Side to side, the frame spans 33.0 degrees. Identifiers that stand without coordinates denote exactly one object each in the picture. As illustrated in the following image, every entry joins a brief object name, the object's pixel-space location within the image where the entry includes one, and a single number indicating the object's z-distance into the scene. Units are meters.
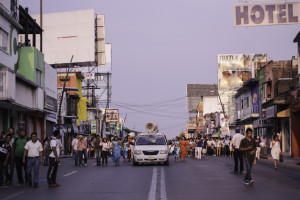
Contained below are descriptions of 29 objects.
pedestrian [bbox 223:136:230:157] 45.17
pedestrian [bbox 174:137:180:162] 33.31
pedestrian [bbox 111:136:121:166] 27.92
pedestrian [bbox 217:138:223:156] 46.97
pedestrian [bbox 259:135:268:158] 38.76
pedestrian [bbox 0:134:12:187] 15.09
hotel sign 23.89
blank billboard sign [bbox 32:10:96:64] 60.38
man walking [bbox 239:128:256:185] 15.40
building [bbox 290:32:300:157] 36.90
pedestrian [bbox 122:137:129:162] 33.31
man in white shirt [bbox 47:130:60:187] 14.84
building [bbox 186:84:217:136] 127.31
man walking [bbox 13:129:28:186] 15.77
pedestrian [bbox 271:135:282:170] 24.33
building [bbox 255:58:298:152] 42.34
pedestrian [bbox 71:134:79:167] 28.10
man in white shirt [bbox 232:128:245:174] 20.34
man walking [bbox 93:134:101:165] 28.34
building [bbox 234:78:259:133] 55.72
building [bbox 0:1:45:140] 29.34
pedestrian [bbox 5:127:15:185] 15.70
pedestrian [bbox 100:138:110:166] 28.77
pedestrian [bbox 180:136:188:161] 32.47
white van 25.73
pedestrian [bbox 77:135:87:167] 27.84
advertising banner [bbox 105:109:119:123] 91.69
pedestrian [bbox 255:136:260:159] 36.59
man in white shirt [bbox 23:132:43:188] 15.06
